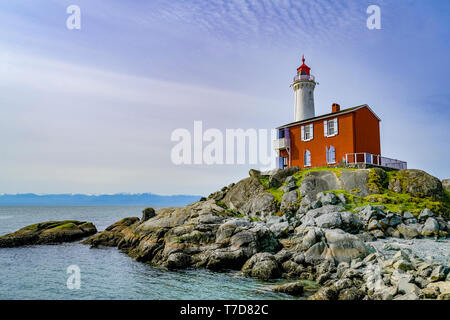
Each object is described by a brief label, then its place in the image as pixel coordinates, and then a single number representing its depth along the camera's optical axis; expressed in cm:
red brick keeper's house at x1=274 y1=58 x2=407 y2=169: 3083
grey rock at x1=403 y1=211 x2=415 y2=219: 2166
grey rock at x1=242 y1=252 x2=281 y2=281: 1664
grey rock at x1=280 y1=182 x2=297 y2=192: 2806
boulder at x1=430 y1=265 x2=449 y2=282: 1293
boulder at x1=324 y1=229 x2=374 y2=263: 1706
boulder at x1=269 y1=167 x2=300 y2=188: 2995
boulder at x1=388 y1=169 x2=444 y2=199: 2541
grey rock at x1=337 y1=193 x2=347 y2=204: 2431
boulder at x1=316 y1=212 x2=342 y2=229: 2078
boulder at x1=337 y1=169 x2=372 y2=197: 2590
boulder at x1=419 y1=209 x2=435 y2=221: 2150
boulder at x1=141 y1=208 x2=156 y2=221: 3011
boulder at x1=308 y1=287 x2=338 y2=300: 1268
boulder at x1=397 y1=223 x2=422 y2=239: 1995
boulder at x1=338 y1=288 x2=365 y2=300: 1257
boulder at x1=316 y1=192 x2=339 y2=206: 2436
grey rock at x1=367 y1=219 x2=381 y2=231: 2066
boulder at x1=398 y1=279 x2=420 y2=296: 1218
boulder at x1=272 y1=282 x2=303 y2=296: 1405
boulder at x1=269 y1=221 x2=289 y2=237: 2208
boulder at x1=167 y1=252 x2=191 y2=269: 1958
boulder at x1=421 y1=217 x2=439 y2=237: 1994
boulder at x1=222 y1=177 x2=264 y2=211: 2936
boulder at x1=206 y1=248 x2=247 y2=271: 1891
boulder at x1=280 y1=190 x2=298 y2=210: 2623
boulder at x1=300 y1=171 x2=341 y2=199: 2684
